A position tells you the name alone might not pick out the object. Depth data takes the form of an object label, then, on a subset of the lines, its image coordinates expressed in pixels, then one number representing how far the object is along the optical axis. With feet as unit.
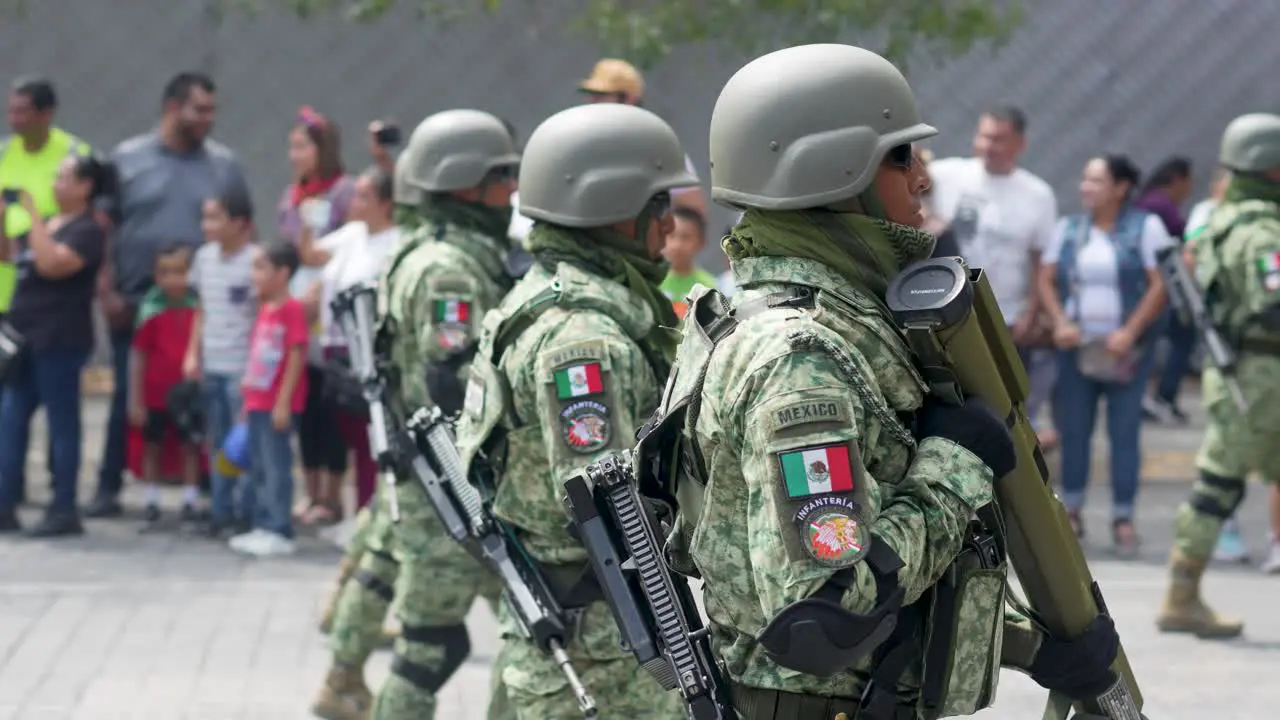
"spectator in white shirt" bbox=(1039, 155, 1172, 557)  65.41
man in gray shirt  70.74
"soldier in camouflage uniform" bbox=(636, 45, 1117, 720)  20.86
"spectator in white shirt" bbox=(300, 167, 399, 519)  62.23
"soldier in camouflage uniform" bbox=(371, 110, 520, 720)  38.55
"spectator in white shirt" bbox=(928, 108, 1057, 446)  68.64
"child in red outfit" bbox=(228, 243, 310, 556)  64.39
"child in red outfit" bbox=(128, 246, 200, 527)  69.00
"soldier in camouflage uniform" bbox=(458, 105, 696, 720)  29.60
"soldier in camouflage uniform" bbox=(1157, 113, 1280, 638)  52.65
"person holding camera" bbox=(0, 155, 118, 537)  66.49
